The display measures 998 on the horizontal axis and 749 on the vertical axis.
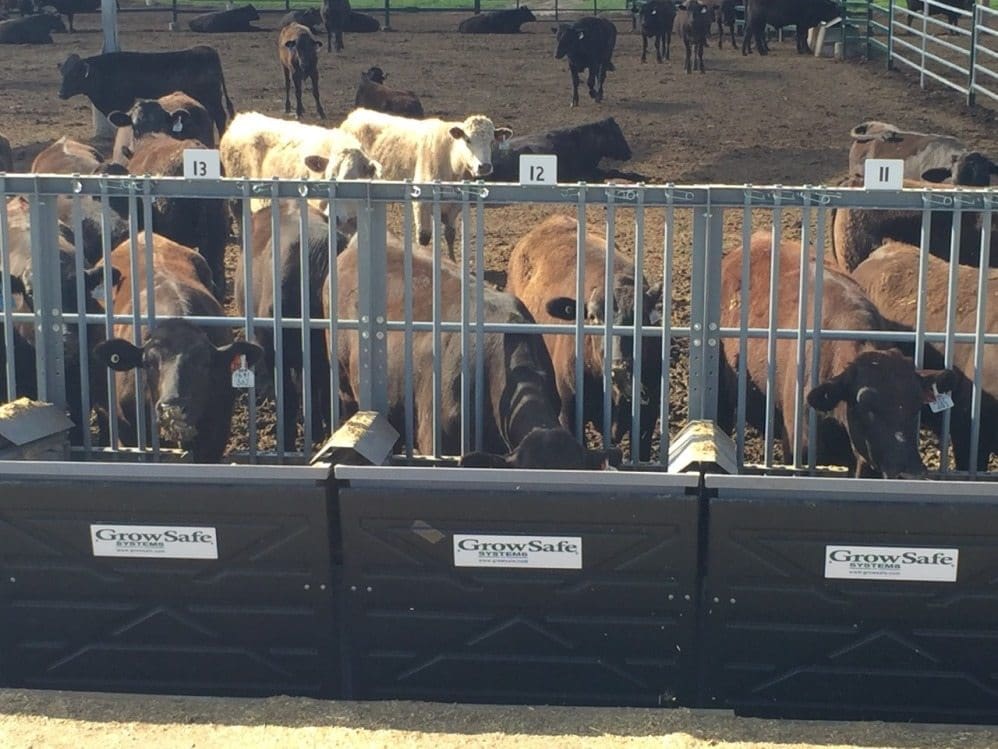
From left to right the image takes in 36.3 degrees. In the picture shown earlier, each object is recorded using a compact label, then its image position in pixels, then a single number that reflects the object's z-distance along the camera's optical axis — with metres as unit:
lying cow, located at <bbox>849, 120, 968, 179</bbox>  12.74
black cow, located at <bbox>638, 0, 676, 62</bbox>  28.25
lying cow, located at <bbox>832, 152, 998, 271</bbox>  10.24
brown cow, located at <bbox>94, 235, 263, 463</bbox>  6.33
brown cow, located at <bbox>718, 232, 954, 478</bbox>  6.05
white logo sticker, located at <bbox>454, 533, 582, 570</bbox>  4.70
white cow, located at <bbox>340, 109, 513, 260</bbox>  13.61
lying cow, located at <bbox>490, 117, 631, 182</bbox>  17.98
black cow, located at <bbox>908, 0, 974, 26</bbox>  32.44
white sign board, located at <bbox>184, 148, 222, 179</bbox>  6.04
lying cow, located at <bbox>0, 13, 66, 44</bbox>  33.38
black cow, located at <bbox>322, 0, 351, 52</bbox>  30.23
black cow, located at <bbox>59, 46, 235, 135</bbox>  21.34
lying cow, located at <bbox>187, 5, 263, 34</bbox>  35.22
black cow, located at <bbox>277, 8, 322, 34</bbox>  30.81
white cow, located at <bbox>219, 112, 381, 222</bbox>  12.12
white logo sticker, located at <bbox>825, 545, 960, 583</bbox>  4.64
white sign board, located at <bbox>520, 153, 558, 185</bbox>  5.72
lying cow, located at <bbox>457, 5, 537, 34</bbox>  34.94
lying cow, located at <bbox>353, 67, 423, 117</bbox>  19.88
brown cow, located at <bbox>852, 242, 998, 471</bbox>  7.34
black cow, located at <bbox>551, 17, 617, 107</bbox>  23.52
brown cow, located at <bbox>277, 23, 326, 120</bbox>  22.61
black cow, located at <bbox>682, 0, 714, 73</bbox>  26.27
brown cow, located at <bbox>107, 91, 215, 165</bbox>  15.12
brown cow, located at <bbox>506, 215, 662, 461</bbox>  7.29
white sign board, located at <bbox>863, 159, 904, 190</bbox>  5.55
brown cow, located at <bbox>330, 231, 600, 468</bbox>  6.25
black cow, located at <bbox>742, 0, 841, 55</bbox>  29.06
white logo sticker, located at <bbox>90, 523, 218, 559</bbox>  4.82
